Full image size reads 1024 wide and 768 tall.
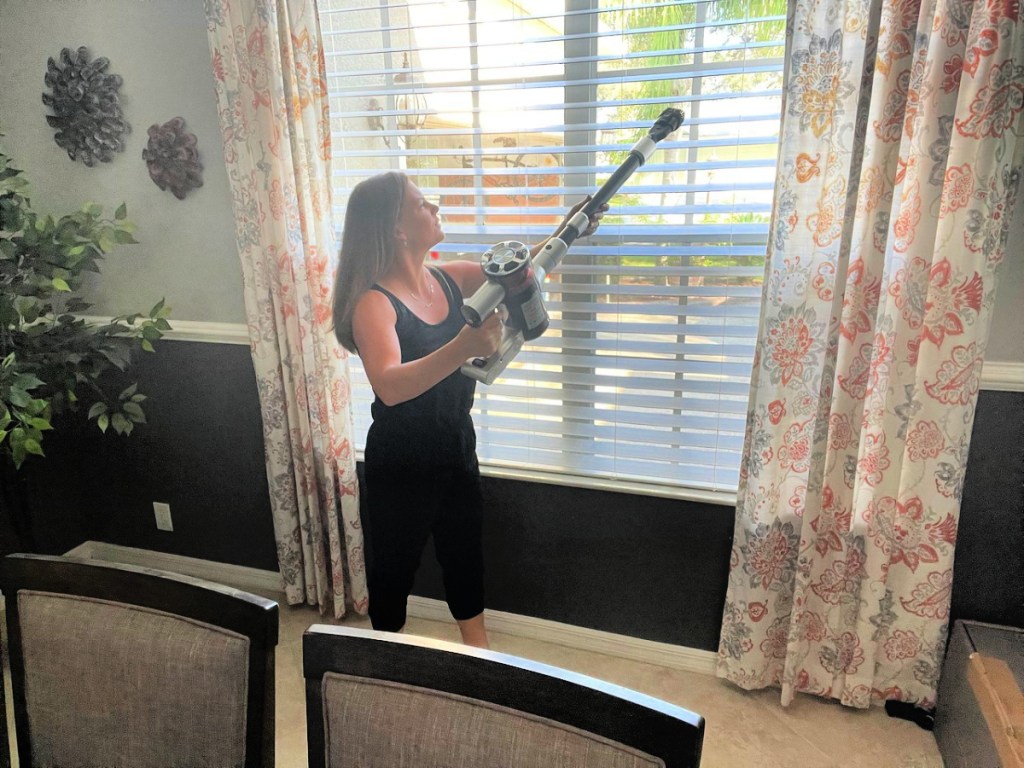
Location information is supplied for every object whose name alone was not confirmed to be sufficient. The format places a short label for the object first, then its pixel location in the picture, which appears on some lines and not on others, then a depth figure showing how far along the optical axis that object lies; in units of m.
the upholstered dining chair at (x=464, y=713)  0.71
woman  1.59
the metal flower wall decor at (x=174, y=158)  2.01
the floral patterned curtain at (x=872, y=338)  1.35
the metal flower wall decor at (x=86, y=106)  2.05
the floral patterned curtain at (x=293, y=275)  1.78
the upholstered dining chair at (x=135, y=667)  0.88
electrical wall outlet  2.45
